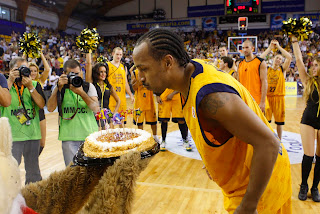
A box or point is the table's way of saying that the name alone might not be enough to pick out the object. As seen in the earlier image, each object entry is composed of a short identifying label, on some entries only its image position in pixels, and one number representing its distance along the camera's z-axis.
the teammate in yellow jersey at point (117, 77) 5.51
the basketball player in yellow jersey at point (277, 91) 5.21
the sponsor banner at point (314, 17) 21.67
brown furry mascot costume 1.02
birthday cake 1.62
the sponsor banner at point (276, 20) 22.05
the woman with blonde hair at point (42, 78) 3.08
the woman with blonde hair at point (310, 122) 2.87
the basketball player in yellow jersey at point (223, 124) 1.02
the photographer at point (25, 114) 2.74
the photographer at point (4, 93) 2.41
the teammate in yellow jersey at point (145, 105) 5.31
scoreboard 15.48
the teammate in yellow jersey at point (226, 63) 4.99
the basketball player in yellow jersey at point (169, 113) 5.04
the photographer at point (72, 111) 2.79
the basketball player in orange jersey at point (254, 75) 4.43
